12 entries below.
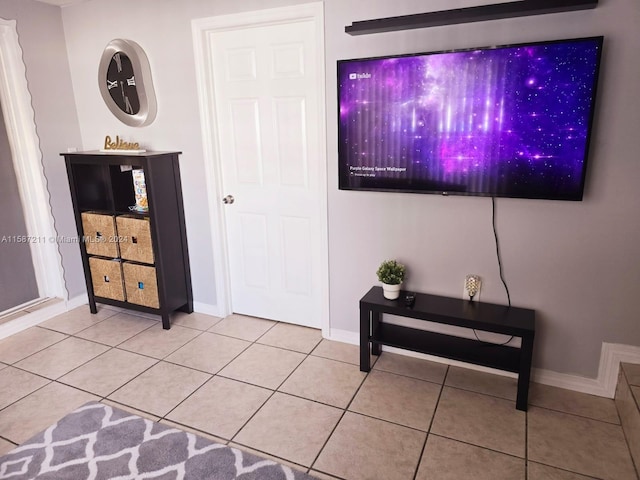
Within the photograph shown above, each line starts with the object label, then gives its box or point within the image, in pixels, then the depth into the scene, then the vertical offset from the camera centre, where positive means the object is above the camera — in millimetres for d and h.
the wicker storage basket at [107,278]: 3320 -1058
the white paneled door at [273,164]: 2746 -201
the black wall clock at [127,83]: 3068 +388
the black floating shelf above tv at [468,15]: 1890 +526
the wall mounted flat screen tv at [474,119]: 1983 +50
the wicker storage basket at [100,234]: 3252 -710
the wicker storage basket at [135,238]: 3115 -713
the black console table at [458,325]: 2191 -1092
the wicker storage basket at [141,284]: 3186 -1066
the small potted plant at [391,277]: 2500 -817
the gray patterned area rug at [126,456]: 1880 -1416
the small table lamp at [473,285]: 2427 -853
